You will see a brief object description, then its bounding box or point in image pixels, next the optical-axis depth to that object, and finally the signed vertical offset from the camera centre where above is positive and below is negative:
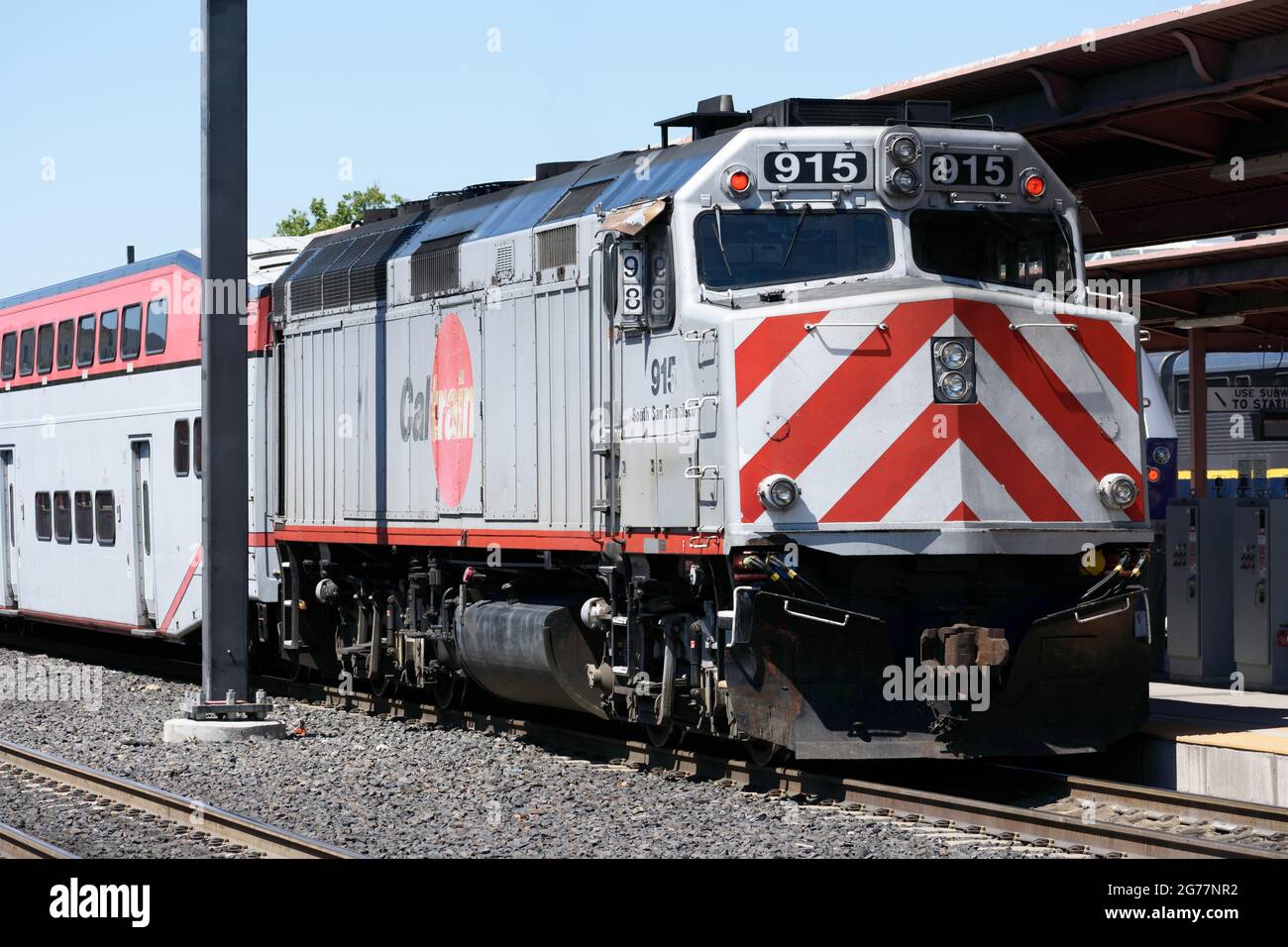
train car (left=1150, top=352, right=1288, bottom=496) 34.59 +1.40
